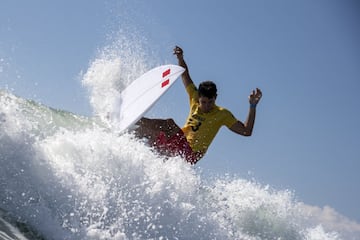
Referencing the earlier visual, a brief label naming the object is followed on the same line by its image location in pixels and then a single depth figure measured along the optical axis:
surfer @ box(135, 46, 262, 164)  15.46
